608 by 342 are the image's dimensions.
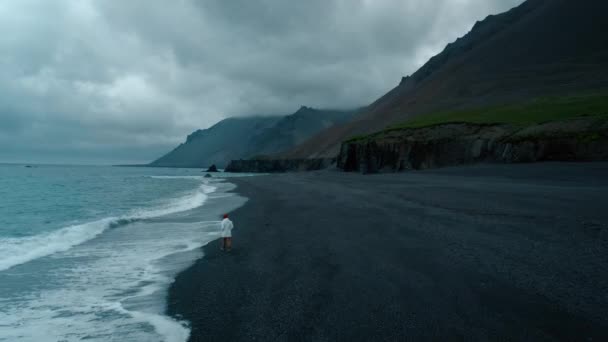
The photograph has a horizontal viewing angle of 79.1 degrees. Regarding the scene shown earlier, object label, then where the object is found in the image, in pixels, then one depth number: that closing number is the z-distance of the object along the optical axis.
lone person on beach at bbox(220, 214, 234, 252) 11.69
